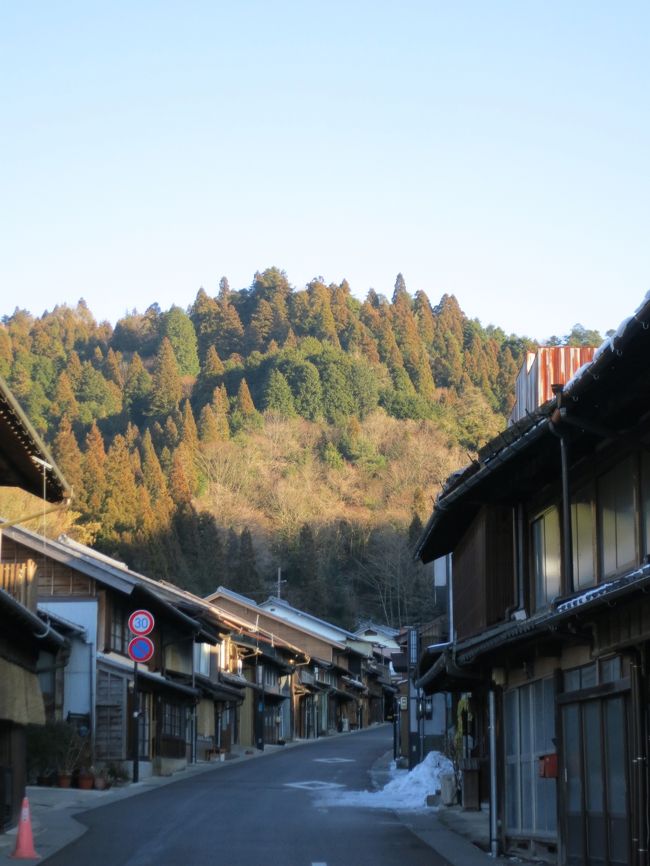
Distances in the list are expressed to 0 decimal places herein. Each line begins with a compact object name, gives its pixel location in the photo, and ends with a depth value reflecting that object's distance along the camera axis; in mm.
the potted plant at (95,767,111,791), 30531
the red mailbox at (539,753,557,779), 14312
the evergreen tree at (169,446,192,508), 98288
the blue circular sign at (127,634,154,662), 32719
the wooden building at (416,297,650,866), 11656
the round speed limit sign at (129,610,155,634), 33375
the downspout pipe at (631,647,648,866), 11477
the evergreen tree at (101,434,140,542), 84688
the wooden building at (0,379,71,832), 15406
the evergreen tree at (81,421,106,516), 87438
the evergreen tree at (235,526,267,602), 90188
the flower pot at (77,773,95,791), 30547
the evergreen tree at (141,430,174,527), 93250
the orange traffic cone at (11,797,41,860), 15578
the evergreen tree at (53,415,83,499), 89375
